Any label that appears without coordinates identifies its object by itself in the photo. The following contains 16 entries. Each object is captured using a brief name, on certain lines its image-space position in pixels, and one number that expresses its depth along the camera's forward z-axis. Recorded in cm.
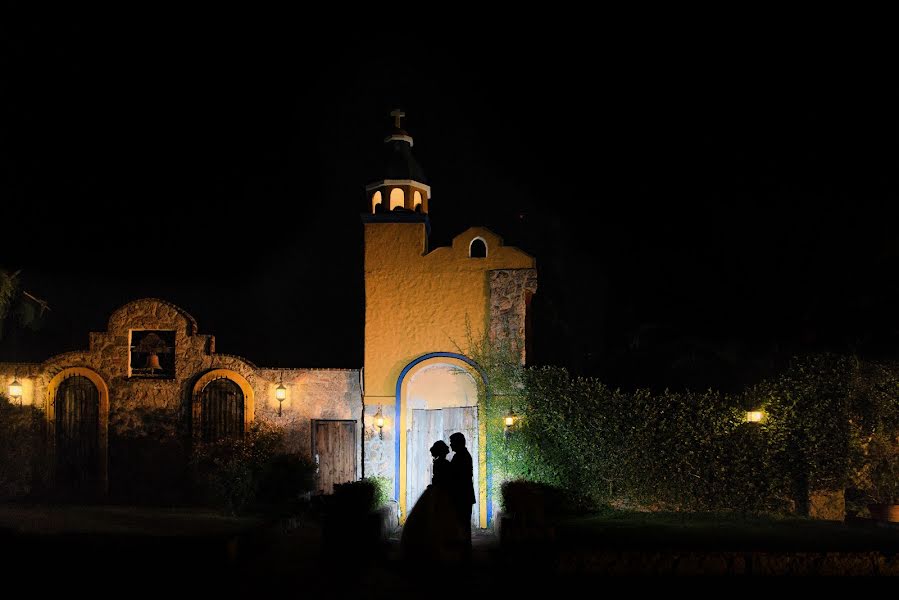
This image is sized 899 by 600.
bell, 1831
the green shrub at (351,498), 1303
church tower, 1725
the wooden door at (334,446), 1817
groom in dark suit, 1118
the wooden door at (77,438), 1823
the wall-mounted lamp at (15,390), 1791
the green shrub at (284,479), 1695
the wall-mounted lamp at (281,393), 1786
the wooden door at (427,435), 1752
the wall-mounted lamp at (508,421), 1675
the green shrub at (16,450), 1788
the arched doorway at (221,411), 1823
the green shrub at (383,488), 1639
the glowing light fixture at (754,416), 1505
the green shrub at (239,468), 1622
